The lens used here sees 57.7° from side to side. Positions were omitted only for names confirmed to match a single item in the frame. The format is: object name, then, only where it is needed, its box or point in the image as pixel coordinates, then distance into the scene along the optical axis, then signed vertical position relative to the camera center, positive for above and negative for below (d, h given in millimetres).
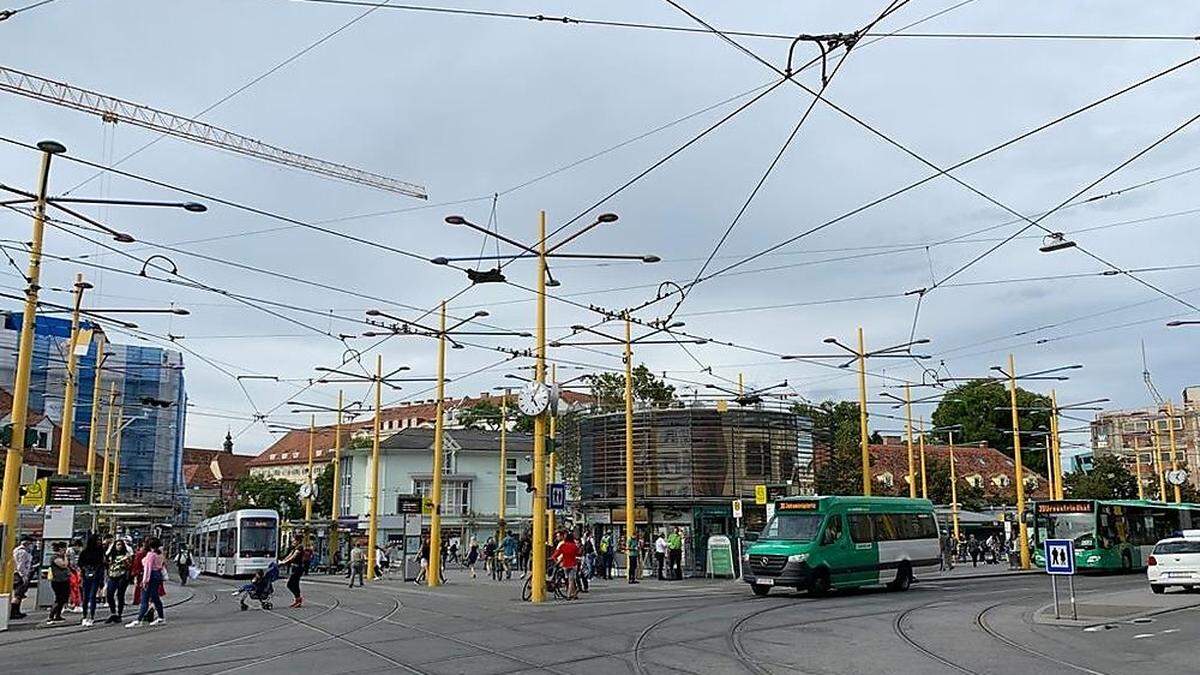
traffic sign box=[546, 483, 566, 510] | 27953 +446
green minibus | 28031 -892
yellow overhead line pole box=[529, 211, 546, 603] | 26406 +997
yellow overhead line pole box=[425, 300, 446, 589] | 34844 +767
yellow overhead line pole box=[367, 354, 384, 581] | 41312 +1048
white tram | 47906 -1076
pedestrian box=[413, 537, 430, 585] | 40075 -1802
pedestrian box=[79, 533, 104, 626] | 21906 -1181
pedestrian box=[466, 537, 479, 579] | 46250 -1725
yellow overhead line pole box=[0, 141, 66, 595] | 20406 +2283
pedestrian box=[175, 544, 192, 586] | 38312 -1706
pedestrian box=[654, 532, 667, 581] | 37756 -1268
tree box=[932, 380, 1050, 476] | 97938 +9208
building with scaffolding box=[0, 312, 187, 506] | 70094 +7129
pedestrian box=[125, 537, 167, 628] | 21719 -1260
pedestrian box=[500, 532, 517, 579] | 42094 -1435
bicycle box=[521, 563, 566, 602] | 28484 -1863
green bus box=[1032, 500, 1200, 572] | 40906 -645
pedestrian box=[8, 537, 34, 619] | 23203 -1269
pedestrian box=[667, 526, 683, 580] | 37125 -1392
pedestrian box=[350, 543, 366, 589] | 36844 -1497
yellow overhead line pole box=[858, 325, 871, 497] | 38312 +3895
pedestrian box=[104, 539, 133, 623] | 22531 -1237
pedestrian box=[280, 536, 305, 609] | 27266 -1288
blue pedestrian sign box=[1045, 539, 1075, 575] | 20359 -850
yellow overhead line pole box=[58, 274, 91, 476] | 27359 +3383
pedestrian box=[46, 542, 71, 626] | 22281 -1330
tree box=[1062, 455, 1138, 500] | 82812 +2309
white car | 27172 -1328
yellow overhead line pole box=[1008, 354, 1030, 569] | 44375 +850
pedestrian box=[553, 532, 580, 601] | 27688 -1178
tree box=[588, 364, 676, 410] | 65250 +7812
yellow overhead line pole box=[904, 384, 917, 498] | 52284 +4461
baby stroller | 27172 -1779
